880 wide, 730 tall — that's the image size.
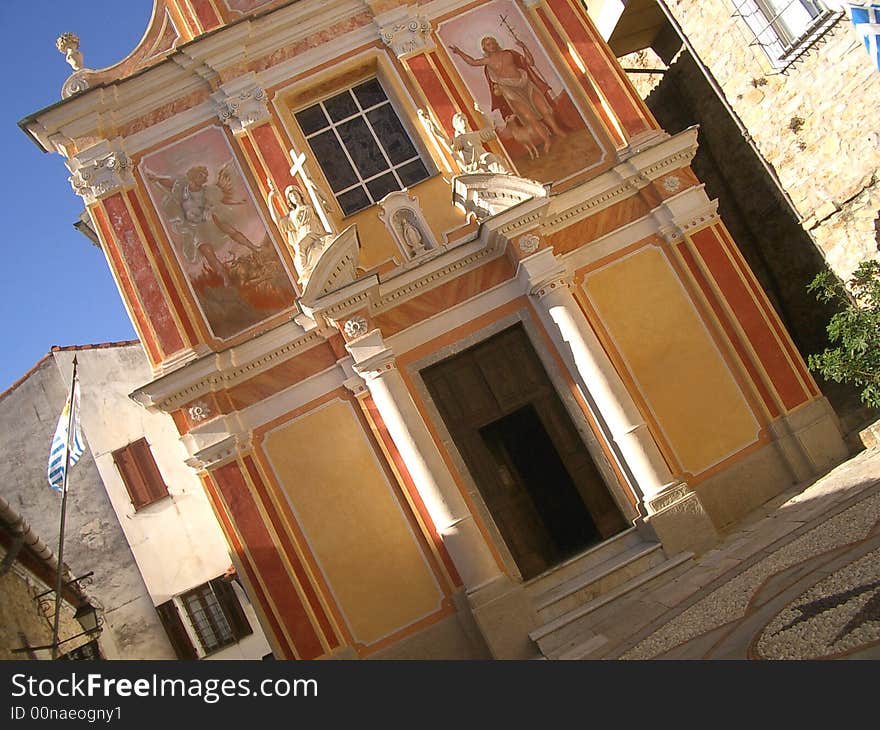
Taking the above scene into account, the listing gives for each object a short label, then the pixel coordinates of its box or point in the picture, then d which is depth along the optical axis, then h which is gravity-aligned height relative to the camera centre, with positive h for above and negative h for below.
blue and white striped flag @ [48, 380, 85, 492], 10.29 +3.24
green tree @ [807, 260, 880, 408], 8.21 -0.38
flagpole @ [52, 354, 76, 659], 9.93 +3.17
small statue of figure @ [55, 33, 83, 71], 10.95 +8.70
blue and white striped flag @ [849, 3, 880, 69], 7.96 +2.62
